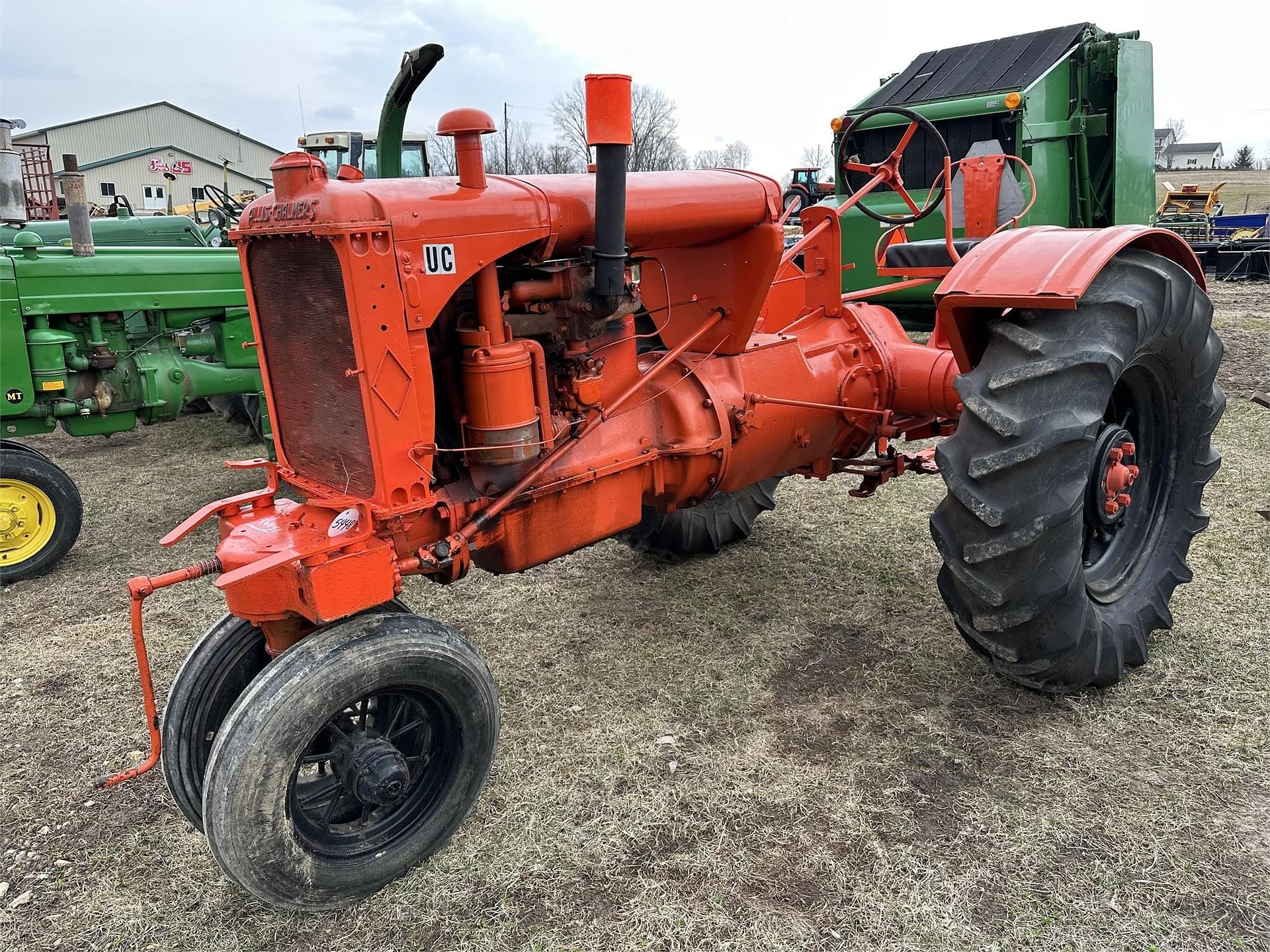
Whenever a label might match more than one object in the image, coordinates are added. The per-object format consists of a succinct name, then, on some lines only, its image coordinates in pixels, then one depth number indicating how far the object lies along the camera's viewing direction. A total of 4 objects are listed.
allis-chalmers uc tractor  2.10
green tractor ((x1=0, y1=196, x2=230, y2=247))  7.62
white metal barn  31.59
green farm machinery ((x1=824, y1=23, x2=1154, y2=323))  6.79
